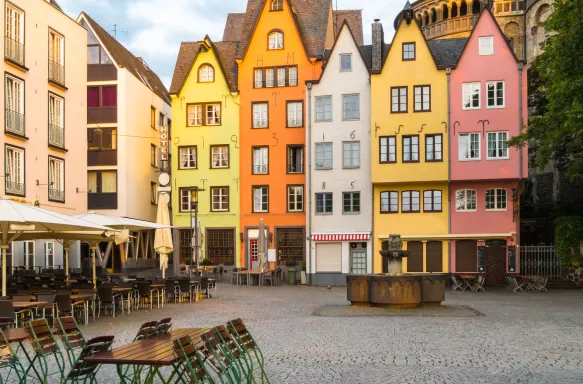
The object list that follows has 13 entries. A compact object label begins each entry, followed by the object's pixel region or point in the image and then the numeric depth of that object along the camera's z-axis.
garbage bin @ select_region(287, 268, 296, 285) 40.03
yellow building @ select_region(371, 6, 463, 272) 39.19
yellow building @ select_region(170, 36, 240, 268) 44.72
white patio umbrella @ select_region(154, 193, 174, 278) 29.48
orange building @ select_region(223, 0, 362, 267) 43.78
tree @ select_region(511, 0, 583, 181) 26.17
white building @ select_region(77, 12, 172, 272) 45.25
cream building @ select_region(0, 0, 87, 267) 30.88
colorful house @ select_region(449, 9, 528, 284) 38.25
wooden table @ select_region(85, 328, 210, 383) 7.64
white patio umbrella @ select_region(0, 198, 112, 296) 16.38
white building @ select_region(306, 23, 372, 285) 40.88
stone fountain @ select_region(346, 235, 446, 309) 21.97
